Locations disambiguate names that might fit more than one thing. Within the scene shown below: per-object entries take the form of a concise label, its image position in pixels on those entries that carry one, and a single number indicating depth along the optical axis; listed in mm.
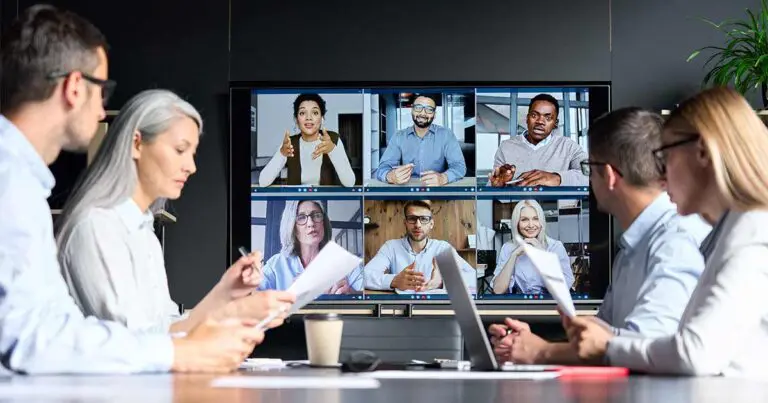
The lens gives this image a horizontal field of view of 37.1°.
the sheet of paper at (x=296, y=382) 1925
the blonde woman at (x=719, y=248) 2279
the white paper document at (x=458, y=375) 2219
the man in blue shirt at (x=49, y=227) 2055
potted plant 5418
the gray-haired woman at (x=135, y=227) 2646
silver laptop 2531
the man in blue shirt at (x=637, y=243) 2939
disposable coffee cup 2791
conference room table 1661
